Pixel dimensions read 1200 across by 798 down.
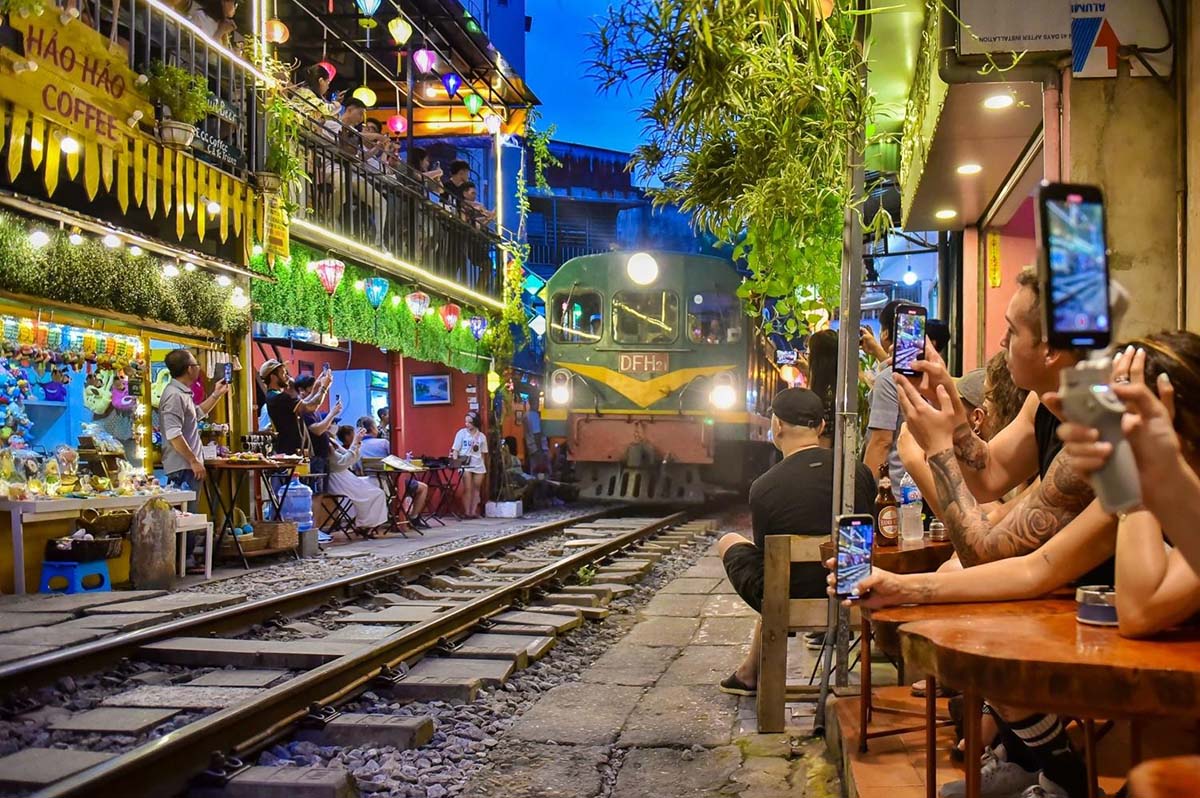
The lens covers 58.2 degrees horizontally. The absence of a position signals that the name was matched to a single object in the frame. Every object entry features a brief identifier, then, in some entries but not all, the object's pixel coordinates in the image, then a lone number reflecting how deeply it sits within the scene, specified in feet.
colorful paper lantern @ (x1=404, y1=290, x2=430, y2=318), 48.88
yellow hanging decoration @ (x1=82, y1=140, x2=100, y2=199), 27.53
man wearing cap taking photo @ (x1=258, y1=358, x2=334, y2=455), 35.65
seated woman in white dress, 39.01
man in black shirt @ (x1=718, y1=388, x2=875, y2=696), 14.75
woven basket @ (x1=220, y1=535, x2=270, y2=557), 31.78
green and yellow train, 48.75
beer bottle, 12.79
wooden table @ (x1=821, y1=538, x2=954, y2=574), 10.67
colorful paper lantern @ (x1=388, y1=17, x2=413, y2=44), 45.32
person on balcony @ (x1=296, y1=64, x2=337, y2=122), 41.16
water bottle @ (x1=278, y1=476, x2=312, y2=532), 34.78
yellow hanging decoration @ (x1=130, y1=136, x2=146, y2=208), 29.73
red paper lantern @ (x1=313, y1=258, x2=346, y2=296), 39.68
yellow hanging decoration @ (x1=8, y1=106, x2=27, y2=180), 24.80
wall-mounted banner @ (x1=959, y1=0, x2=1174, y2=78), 13.17
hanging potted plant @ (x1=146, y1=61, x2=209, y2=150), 30.96
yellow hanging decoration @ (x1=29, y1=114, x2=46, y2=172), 25.58
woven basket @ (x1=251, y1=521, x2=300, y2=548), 32.81
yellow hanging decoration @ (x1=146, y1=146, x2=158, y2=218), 30.35
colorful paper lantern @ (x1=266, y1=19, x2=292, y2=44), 40.11
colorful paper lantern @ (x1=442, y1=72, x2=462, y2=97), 56.75
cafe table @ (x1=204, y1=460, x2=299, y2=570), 31.47
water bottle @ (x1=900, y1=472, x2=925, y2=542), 13.17
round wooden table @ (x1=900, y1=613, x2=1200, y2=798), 5.10
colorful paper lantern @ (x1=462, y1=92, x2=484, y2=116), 59.00
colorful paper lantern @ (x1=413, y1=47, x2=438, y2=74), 50.60
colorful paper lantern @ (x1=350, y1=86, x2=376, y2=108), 50.96
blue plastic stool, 25.27
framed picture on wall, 64.59
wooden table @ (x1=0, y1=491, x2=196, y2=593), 24.29
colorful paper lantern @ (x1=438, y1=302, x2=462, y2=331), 53.52
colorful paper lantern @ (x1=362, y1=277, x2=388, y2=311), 44.11
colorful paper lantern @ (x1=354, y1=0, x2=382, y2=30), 41.14
